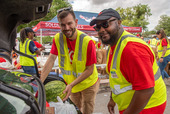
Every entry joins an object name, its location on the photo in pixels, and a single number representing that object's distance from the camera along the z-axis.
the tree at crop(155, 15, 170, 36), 62.22
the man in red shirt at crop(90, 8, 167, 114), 1.29
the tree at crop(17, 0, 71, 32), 23.34
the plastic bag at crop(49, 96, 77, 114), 1.52
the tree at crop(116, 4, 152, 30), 52.94
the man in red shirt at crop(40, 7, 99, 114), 2.25
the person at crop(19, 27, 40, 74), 4.58
